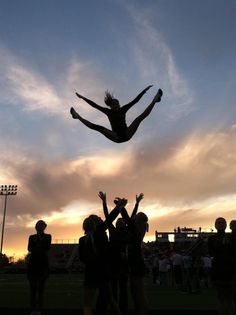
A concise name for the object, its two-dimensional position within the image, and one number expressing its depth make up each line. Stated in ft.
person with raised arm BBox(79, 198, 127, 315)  13.20
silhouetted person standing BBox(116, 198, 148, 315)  14.48
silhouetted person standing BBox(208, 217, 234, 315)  14.41
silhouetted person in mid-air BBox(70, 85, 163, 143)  17.26
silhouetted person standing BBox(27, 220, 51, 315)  18.15
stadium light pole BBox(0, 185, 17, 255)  134.52
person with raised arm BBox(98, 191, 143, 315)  15.77
